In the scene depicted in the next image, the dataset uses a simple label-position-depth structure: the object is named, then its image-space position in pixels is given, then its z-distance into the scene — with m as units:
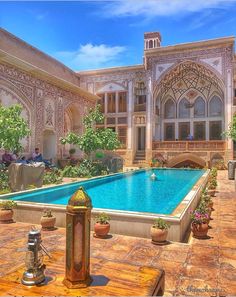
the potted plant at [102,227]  4.74
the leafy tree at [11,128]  9.80
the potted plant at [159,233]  4.42
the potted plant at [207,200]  6.21
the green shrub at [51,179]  11.77
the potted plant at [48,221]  5.17
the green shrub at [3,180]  9.76
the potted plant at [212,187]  9.24
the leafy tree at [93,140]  15.72
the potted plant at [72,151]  19.17
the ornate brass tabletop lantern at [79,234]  2.24
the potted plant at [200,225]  4.74
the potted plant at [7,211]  5.65
